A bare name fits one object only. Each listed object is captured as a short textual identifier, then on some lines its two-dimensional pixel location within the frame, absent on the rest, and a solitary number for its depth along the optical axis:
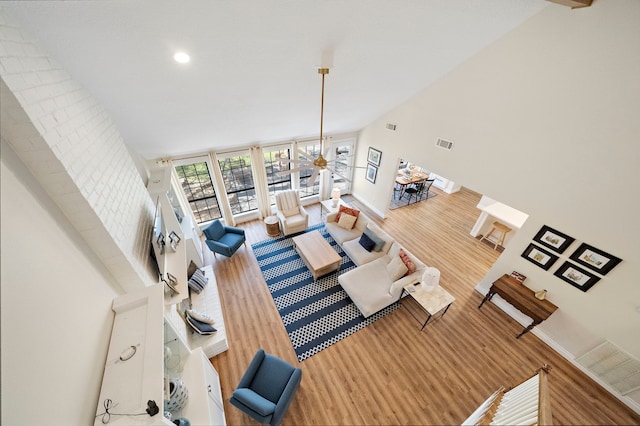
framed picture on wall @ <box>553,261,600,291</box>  3.03
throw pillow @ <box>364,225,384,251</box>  4.73
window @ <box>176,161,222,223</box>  5.31
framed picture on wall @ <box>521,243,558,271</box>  3.36
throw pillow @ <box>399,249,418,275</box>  4.04
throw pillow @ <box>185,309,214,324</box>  3.24
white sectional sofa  3.89
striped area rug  3.70
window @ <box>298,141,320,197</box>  6.25
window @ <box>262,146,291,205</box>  6.01
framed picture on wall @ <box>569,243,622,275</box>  2.81
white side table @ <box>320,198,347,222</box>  6.16
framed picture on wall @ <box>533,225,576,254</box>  3.14
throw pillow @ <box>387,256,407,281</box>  4.03
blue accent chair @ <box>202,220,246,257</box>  4.89
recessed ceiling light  2.15
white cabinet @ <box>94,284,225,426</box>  1.46
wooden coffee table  4.54
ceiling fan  3.04
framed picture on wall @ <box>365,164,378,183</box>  6.46
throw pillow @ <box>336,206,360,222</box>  5.47
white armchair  5.72
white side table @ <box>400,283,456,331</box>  3.56
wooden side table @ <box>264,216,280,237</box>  5.67
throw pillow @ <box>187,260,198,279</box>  4.11
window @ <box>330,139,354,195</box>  6.78
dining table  7.29
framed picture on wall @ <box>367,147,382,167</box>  6.19
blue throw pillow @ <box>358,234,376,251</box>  4.79
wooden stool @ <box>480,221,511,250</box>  5.36
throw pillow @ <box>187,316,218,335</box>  3.20
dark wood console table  3.39
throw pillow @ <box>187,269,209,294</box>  3.89
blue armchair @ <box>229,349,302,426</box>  2.46
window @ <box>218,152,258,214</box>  5.62
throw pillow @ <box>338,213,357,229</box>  5.39
